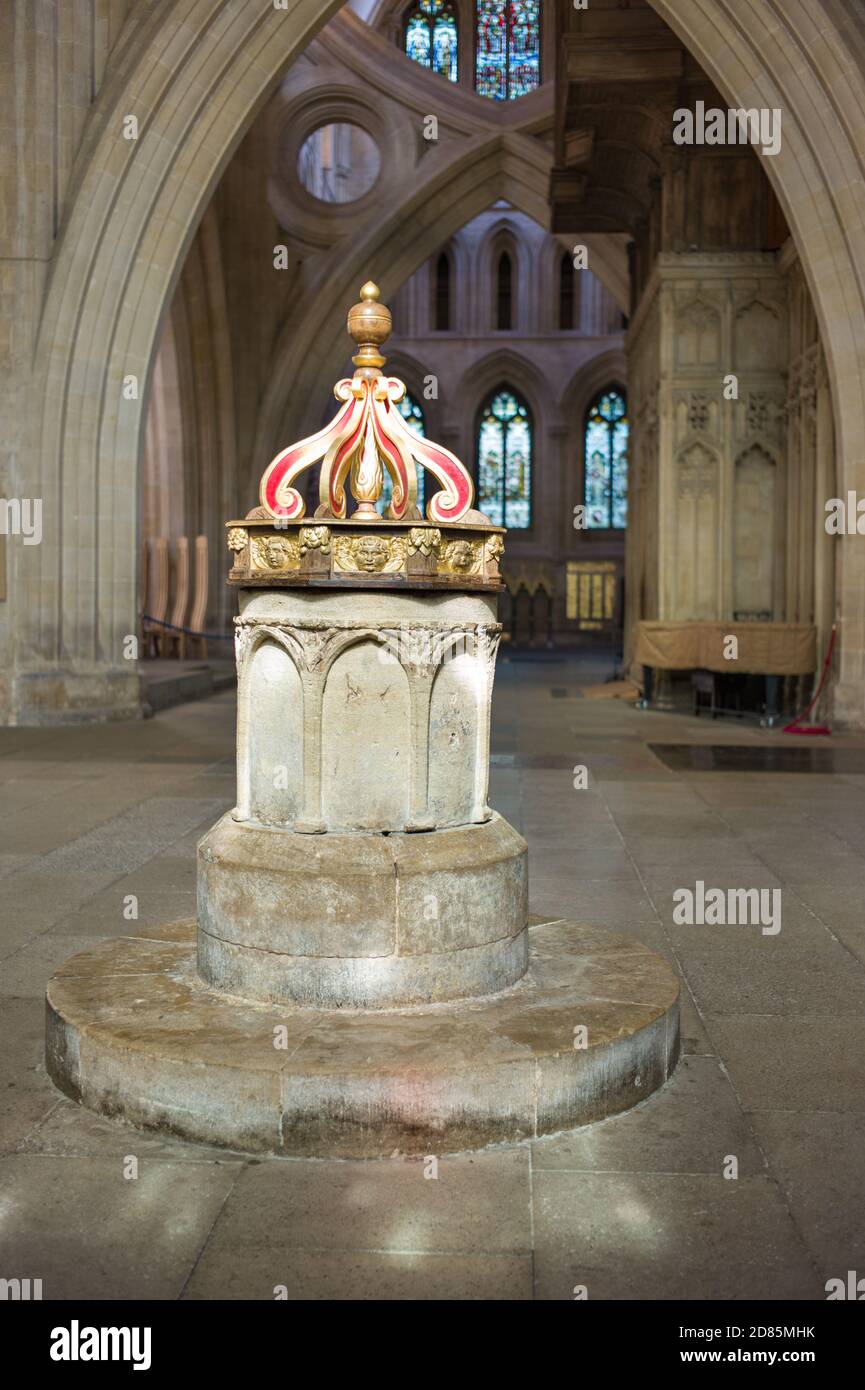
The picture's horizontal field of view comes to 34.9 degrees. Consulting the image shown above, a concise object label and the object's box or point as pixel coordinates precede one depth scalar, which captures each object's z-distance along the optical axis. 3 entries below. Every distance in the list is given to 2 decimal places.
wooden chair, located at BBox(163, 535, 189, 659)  24.45
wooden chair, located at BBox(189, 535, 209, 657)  24.34
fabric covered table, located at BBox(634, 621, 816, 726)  15.10
